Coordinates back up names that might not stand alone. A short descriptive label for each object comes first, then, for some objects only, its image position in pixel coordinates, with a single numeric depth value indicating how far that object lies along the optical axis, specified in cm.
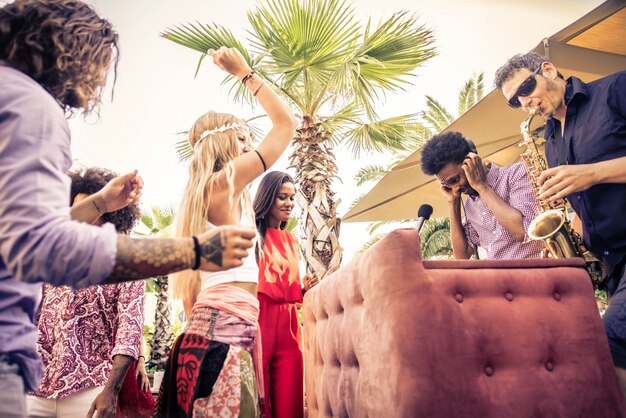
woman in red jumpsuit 304
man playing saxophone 187
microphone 248
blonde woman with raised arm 151
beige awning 407
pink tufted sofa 148
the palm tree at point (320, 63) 505
